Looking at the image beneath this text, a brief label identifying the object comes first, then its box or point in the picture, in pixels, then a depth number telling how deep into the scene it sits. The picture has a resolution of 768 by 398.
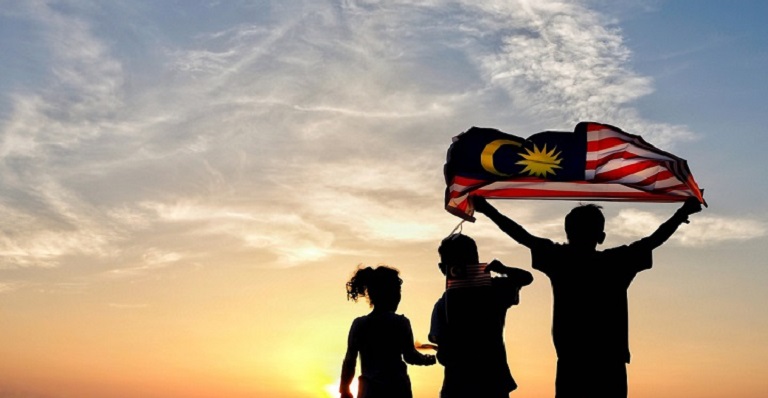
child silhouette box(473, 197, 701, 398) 7.83
